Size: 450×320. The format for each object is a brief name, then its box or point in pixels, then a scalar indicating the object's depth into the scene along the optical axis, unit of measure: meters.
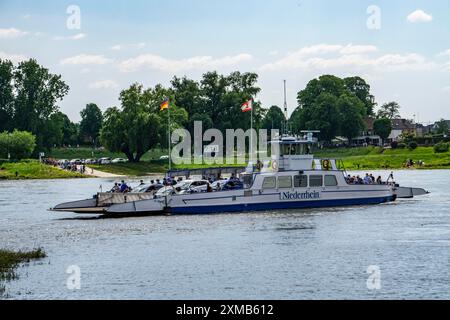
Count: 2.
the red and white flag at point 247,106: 83.88
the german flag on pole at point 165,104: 79.21
